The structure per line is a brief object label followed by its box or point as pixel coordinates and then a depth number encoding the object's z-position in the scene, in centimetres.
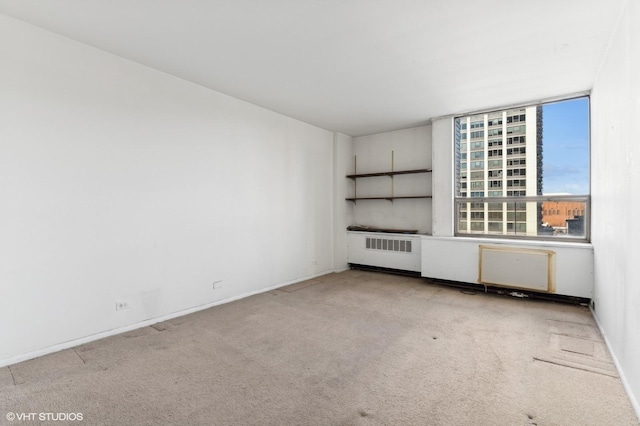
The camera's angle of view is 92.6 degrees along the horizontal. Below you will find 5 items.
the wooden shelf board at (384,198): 551
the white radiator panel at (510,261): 389
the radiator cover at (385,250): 552
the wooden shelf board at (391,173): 541
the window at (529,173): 414
